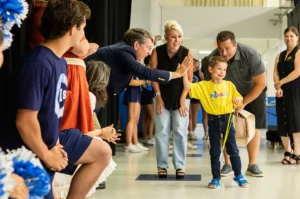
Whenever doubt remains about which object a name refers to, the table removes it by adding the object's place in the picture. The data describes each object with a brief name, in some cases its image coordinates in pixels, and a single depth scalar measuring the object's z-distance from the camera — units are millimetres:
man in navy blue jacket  6170
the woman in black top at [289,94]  9423
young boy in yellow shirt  6790
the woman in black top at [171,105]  7330
